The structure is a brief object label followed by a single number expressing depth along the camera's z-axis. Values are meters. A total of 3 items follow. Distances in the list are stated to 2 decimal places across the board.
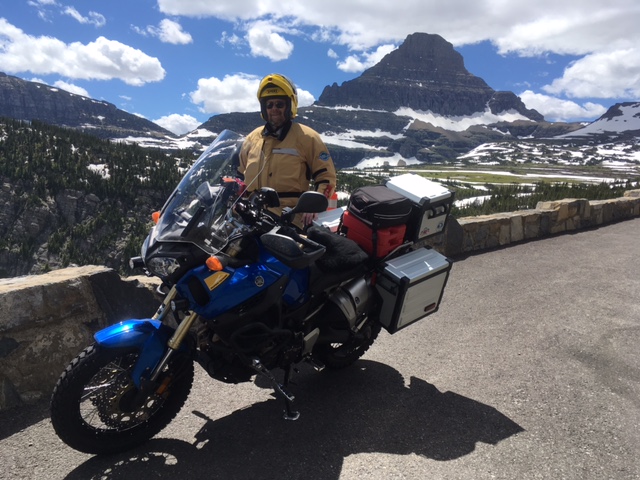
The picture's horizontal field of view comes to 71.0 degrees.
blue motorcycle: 2.92
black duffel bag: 3.84
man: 4.45
